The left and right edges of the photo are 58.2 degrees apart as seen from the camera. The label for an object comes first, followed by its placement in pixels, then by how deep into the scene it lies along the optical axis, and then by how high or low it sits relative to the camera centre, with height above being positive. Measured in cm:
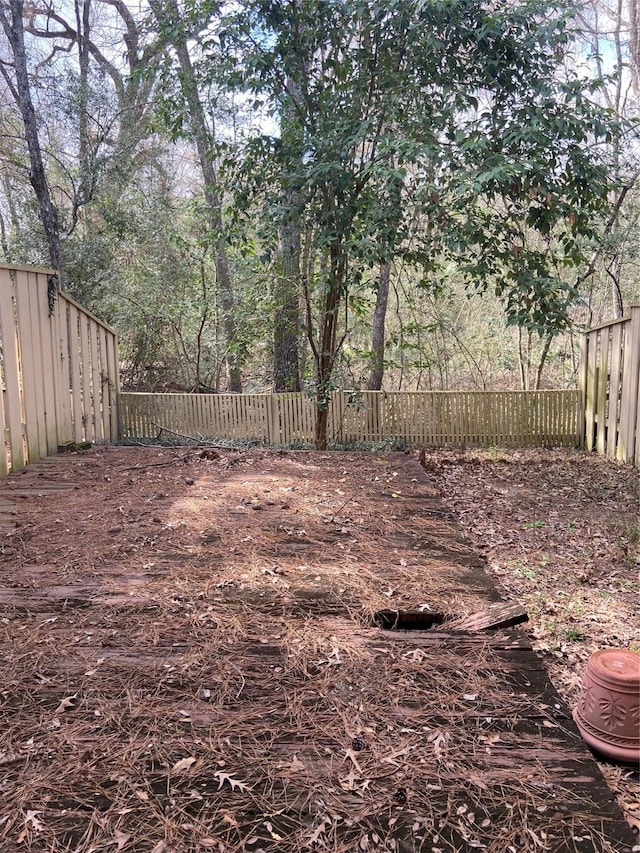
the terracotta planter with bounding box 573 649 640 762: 176 -104
